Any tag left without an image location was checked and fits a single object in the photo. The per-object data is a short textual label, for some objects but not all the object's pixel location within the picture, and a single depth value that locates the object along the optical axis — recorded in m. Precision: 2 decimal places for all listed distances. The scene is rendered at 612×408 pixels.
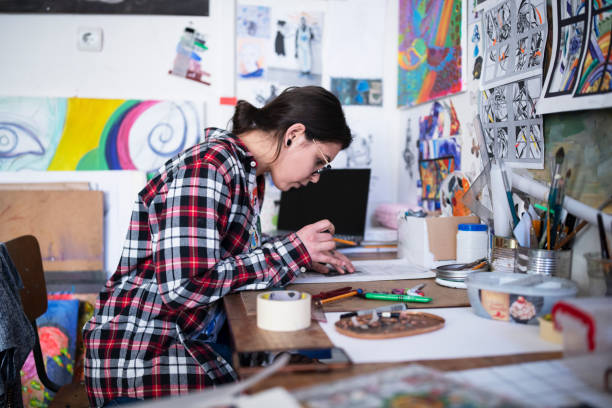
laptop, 1.75
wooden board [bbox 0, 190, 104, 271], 1.90
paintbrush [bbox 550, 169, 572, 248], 0.94
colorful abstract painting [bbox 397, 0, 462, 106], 1.55
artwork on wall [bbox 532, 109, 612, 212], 0.92
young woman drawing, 0.97
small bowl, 0.82
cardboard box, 1.32
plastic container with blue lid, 1.22
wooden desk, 0.61
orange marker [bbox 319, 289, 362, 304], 1.00
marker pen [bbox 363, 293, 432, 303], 0.98
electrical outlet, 1.94
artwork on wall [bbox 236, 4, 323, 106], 1.99
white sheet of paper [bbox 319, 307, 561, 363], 0.69
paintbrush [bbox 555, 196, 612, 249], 0.92
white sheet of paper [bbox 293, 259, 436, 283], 1.21
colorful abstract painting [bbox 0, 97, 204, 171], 1.93
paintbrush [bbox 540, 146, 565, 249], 0.96
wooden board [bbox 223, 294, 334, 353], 0.72
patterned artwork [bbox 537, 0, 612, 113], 0.91
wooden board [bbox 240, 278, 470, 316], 0.96
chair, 1.33
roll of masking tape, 0.79
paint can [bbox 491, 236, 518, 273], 1.05
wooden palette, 0.77
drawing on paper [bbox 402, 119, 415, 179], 1.92
